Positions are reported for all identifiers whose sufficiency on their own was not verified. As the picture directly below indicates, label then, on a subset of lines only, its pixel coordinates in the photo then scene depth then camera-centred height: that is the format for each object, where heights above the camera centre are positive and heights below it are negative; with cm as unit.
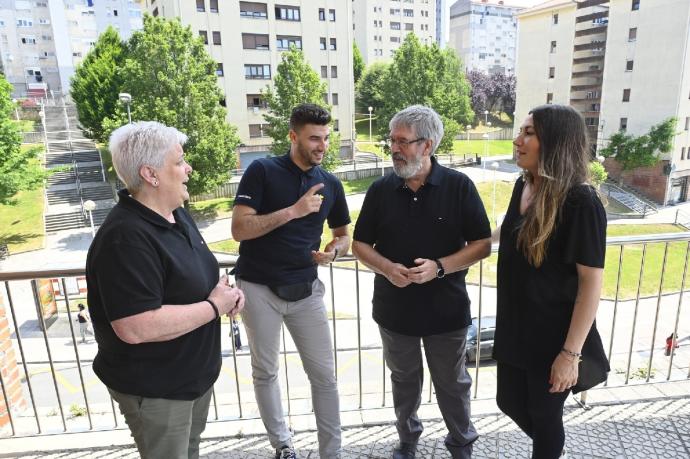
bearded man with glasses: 238 -71
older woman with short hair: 161 -63
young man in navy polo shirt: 251 -81
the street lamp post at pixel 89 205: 1733 -288
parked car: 1164 -567
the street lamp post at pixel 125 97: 1624 +102
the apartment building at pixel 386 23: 6931 +1451
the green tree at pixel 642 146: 3291 -253
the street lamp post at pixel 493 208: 2618 -543
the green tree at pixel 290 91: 2653 +172
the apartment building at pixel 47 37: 5738 +1164
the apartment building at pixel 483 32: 9606 +1748
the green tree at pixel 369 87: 5756 +400
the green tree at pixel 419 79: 3369 +284
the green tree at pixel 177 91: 2247 +165
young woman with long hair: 184 -67
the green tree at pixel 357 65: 6148 +718
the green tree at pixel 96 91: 3155 +250
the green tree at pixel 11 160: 1952 -129
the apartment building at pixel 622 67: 3322 +366
